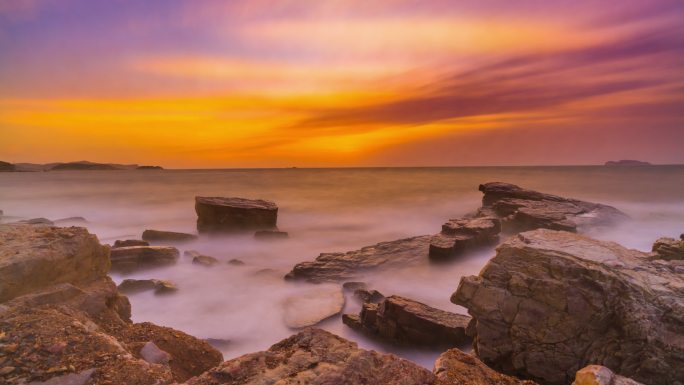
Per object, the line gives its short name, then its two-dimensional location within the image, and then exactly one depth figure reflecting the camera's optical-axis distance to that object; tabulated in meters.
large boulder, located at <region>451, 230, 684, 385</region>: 4.39
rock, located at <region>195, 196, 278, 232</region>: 17.41
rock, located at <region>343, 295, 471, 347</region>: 7.02
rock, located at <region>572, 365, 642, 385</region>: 3.10
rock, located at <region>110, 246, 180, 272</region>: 11.27
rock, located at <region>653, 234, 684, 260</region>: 8.05
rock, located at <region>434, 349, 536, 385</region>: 3.46
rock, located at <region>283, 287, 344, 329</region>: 8.81
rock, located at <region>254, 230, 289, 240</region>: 17.03
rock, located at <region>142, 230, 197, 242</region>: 16.08
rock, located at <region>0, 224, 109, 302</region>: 4.91
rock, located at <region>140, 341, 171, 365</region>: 4.28
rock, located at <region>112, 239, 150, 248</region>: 13.24
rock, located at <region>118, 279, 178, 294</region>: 9.70
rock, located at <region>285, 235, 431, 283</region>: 11.73
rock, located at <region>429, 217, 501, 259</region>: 12.45
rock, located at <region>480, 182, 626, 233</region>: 15.46
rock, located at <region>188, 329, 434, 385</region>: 3.17
